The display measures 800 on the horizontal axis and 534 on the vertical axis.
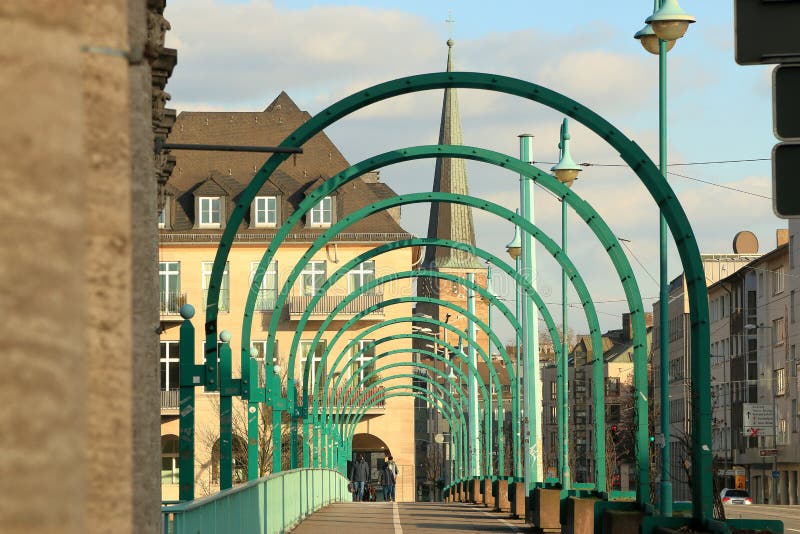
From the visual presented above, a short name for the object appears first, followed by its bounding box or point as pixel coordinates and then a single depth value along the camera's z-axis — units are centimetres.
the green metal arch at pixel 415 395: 7244
